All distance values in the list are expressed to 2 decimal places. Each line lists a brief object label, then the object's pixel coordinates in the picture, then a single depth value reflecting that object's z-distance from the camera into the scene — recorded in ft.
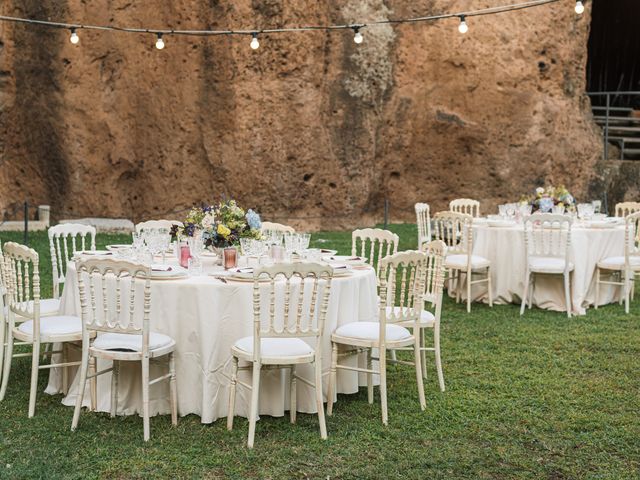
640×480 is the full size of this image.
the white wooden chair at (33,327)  15.53
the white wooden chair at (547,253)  26.32
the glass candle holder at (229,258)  17.02
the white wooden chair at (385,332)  15.39
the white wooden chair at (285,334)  13.92
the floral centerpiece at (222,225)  17.44
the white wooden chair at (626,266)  26.86
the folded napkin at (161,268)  15.98
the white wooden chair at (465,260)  26.63
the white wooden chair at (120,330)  14.03
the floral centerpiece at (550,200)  28.99
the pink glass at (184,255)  17.48
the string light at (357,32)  26.22
